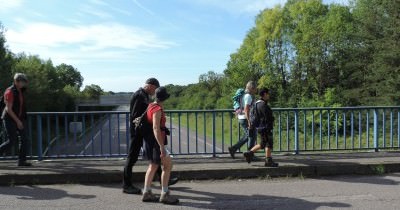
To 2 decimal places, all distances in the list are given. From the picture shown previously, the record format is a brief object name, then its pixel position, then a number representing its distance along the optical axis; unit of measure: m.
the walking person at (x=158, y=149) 6.00
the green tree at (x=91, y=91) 126.46
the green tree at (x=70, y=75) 141.62
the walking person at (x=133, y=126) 6.55
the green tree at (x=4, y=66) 40.97
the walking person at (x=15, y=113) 7.85
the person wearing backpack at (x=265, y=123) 8.05
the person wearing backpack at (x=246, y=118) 8.43
